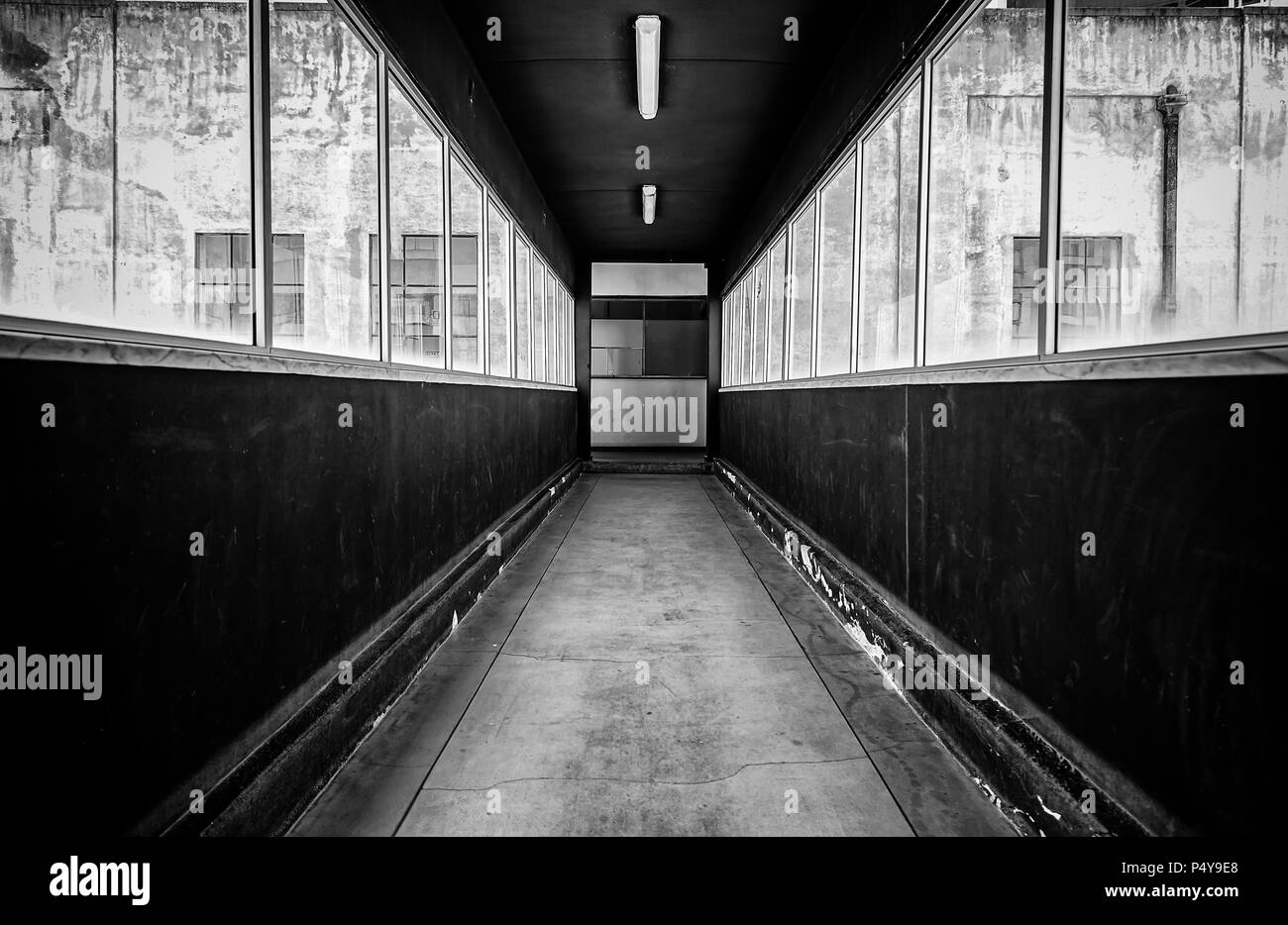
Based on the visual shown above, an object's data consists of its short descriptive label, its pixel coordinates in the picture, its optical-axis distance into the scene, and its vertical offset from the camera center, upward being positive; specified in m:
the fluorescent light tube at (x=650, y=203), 8.09 +2.67
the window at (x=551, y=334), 8.91 +1.24
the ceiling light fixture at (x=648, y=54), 4.30 +2.34
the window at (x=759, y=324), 7.86 +1.24
